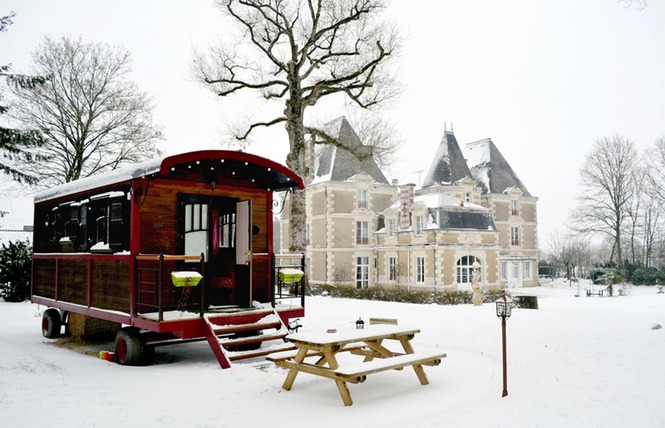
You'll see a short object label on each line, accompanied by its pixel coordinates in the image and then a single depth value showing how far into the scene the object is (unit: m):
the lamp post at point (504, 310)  6.36
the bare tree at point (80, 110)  24.72
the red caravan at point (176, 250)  8.63
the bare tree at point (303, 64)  19.47
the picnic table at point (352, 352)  6.00
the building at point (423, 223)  31.19
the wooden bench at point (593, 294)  26.95
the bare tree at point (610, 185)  41.41
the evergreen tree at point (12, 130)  15.11
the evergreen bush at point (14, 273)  20.50
